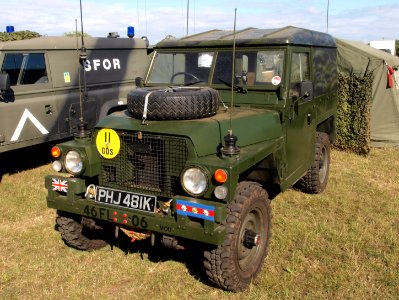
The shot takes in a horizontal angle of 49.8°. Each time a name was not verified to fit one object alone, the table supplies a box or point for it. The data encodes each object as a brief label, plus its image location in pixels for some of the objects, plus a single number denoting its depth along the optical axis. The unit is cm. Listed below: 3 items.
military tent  856
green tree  681
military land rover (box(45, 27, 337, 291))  320
